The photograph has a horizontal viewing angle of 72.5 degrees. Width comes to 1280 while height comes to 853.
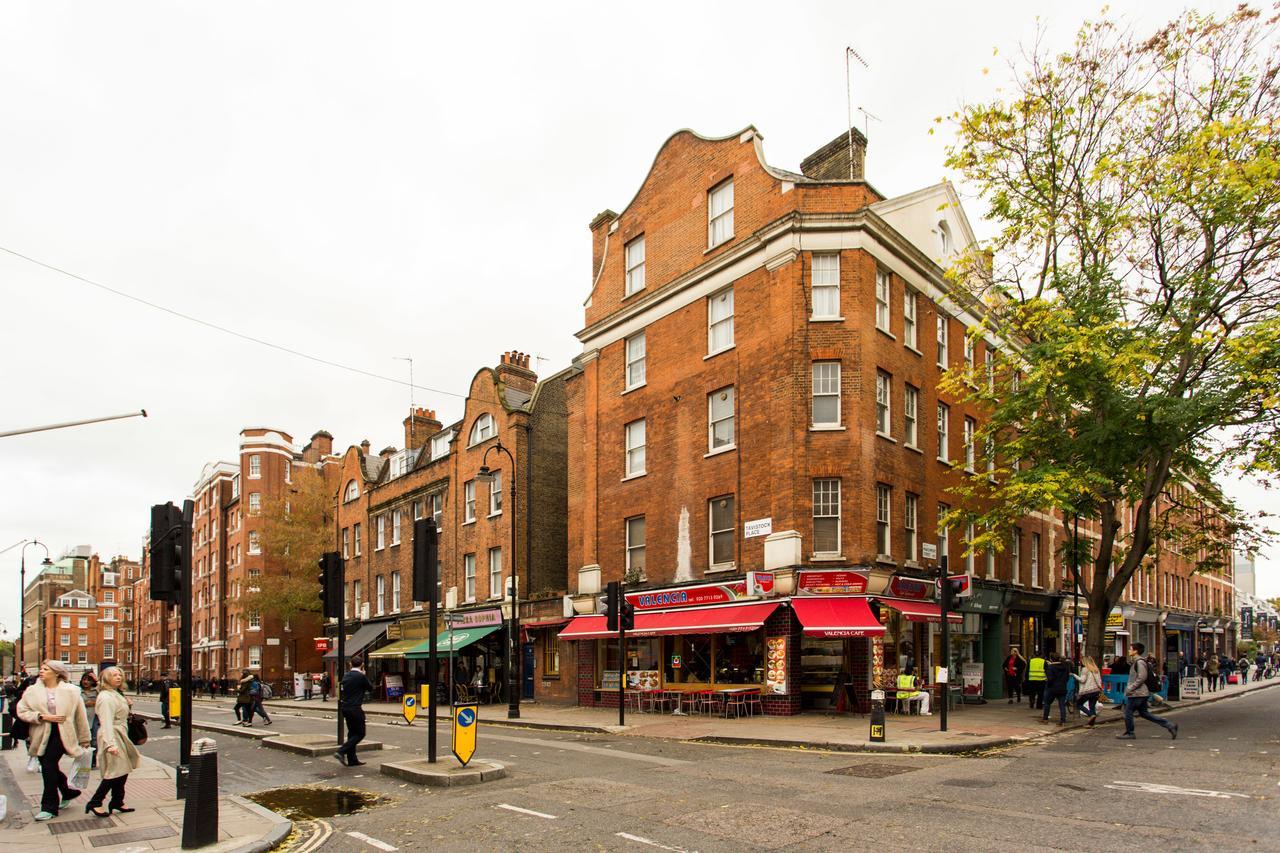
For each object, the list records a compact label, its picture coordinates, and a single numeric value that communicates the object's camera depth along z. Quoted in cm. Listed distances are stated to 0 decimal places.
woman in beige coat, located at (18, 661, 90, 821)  1011
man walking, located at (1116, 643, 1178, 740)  1586
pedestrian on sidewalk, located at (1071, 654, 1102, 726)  1897
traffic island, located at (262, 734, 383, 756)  1659
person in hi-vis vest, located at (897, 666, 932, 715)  2073
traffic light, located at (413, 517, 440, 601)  1389
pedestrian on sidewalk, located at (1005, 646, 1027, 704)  2570
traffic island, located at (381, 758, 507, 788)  1214
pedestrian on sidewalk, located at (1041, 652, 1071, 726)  1959
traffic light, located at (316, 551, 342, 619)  1658
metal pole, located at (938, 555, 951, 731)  1642
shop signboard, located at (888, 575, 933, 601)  2223
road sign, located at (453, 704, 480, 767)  1271
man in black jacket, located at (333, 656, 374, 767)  1455
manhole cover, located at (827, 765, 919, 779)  1220
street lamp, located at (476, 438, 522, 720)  2475
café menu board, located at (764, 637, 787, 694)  2153
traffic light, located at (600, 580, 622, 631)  2152
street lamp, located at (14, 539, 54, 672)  4166
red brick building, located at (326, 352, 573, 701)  3297
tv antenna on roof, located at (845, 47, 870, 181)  2555
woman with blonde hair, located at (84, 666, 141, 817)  998
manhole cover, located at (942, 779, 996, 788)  1116
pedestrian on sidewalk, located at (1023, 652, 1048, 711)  2314
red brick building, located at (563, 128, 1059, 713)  2205
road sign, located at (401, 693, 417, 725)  2269
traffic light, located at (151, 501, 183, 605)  1077
